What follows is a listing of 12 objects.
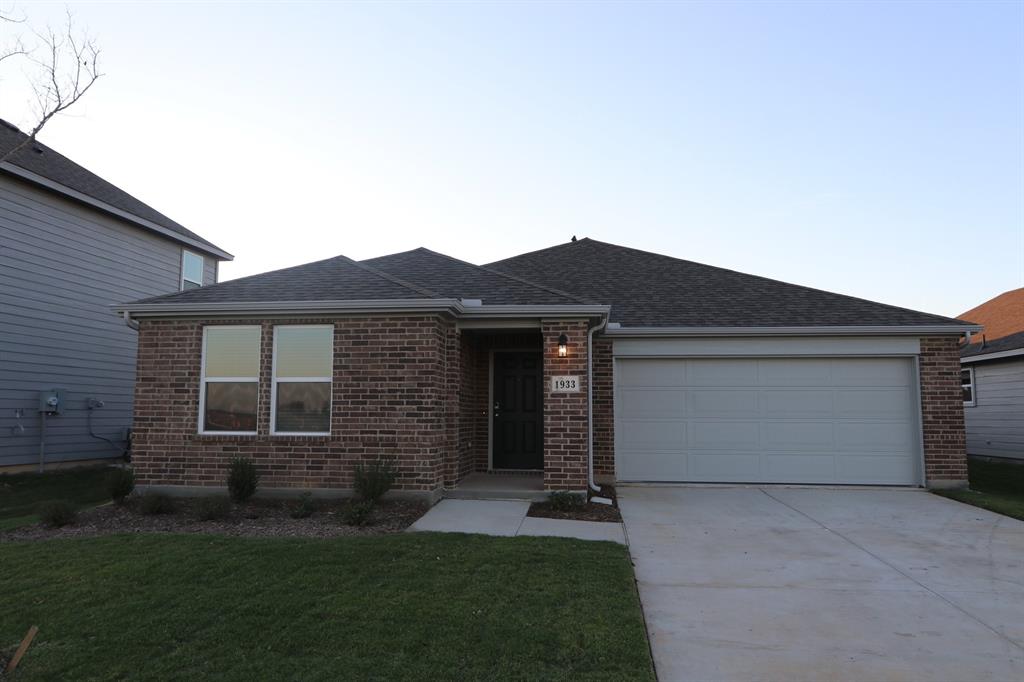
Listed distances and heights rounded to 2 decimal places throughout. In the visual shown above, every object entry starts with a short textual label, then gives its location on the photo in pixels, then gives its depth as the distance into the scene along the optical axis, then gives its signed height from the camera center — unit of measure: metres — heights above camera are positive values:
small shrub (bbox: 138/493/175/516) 6.98 -1.35
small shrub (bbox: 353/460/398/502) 7.13 -1.11
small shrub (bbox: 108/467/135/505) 7.55 -1.19
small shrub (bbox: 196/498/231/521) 6.79 -1.38
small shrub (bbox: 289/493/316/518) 6.97 -1.42
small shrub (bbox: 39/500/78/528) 6.54 -1.36
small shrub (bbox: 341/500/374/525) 6.60 -1.39
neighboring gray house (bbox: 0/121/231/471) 10.96 +1.91
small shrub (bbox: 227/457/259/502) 7.48 -1.14
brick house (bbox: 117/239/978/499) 7.99 +0.15
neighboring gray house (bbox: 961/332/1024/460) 13.60 -0.18
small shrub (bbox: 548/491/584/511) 7.62 -1.45
